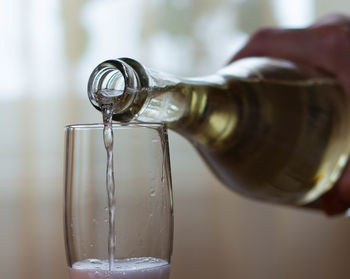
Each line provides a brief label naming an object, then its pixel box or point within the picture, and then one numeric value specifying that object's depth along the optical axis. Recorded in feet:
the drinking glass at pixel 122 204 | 1.53
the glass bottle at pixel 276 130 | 1.90
